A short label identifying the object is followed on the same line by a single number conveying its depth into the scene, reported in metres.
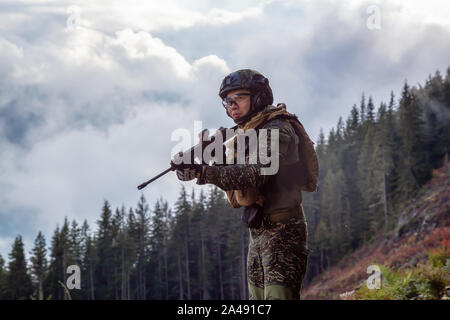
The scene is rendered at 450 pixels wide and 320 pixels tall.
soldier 3.88
